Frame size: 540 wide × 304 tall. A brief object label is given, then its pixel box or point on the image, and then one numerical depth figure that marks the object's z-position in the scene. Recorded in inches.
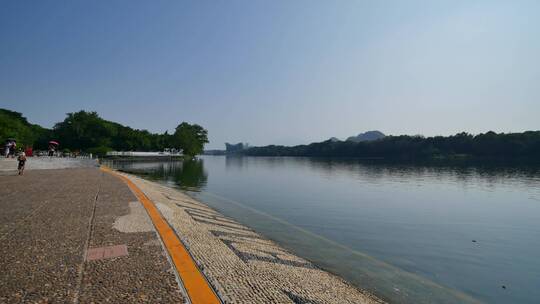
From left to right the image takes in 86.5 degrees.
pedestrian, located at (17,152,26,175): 890.1
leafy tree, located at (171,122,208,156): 5260.8
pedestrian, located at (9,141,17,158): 1606.5
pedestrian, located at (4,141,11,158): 1419.5
